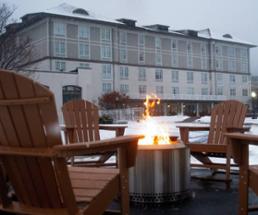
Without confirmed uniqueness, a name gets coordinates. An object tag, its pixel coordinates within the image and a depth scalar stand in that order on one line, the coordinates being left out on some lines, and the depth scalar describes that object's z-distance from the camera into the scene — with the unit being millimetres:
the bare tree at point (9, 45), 13679
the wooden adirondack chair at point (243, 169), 2070
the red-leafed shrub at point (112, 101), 32067
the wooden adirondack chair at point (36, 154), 1554
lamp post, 45987
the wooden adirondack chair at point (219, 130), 3457
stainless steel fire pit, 2777
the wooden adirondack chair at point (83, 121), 3980
